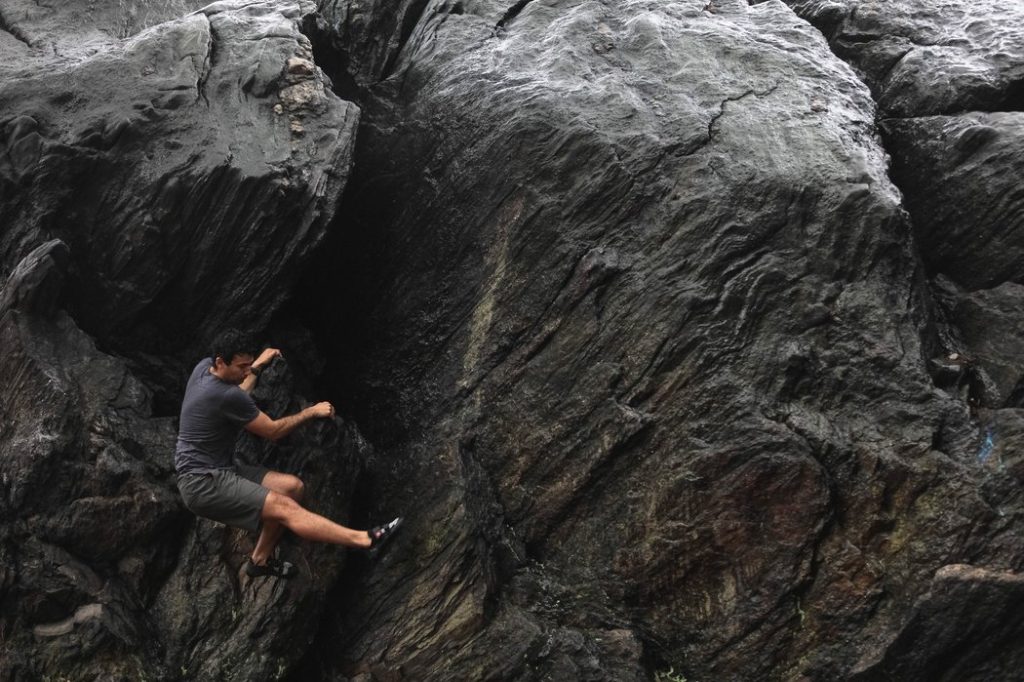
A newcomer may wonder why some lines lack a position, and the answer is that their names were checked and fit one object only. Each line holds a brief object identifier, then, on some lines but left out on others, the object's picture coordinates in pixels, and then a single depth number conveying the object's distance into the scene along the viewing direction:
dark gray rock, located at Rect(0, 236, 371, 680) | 10.20
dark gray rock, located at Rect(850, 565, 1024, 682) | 9.46
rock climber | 10.22
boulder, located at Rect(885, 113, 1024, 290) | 12.38
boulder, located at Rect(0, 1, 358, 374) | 11.80
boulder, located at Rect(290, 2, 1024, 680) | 10.38
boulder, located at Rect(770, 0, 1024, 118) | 13.62
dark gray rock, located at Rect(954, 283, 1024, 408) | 11.14
